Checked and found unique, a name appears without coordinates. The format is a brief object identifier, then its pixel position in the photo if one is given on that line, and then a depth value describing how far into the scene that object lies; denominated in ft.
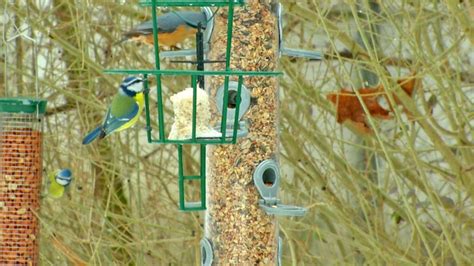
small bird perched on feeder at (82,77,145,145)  35.60
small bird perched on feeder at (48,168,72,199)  43.91
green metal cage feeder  23.18
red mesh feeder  40.19
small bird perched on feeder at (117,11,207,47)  33.50
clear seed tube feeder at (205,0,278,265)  26.81
